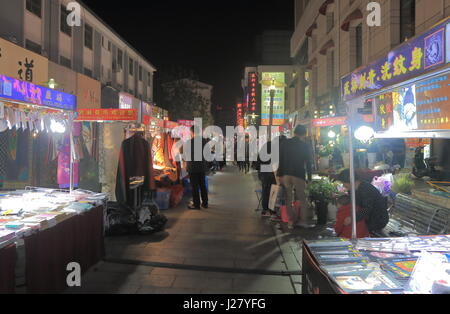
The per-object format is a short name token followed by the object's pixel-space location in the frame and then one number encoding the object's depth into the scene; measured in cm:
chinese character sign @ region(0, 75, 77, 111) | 408
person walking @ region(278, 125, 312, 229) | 767
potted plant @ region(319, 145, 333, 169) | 1368
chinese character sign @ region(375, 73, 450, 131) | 337
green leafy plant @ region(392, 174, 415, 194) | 620
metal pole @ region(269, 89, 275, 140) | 1036
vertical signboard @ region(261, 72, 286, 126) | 2703
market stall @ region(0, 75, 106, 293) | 359
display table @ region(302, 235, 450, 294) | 244
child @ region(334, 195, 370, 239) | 478
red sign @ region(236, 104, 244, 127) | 6041
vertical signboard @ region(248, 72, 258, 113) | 4203
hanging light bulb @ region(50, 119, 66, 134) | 583
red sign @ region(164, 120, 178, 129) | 1500
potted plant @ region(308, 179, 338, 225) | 768
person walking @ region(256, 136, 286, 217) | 901
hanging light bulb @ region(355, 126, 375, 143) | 466
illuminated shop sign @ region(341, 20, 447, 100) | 248
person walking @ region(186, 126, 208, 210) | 975
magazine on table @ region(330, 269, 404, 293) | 244
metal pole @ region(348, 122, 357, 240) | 367
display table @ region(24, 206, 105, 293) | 368
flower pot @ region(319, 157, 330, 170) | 1359
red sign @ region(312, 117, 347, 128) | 1223
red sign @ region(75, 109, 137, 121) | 859
